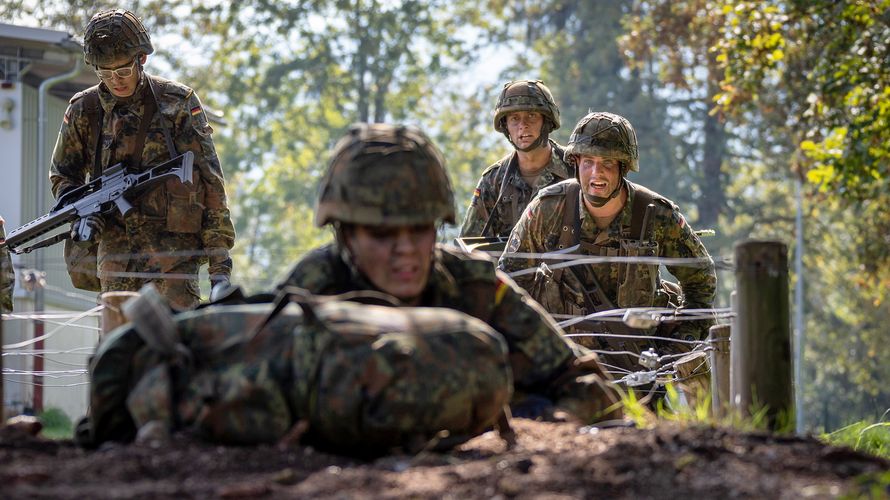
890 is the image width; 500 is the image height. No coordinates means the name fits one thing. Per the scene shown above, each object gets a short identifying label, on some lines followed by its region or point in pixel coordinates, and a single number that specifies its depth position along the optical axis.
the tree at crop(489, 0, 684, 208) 44.91
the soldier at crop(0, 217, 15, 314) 10.67
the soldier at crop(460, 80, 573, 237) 12.86
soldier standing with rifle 10.82
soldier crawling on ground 6.29
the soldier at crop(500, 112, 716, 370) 11.06
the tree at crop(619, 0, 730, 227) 26.62
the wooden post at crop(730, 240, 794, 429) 6.68
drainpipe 22.41
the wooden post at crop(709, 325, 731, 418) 9.45
